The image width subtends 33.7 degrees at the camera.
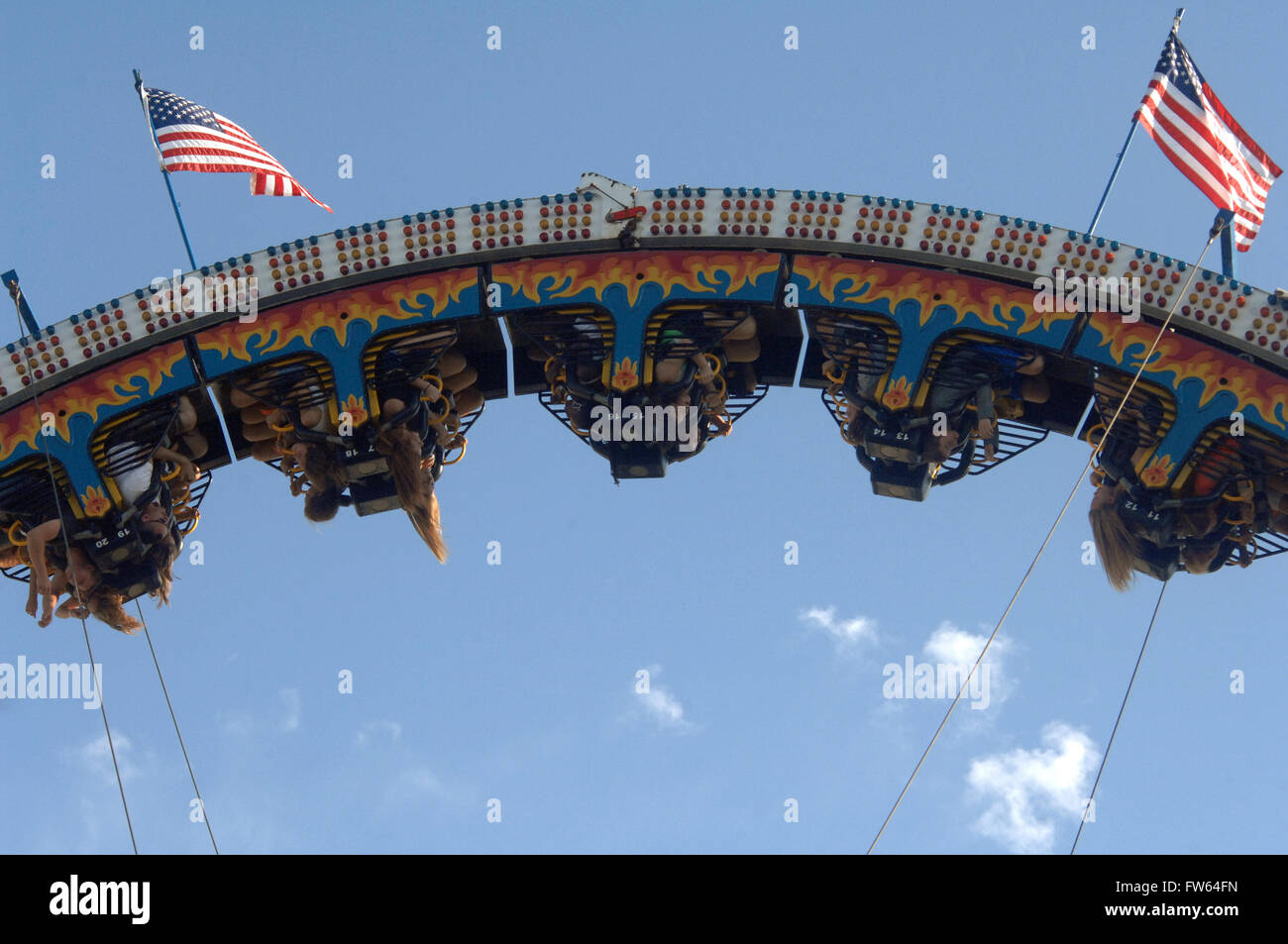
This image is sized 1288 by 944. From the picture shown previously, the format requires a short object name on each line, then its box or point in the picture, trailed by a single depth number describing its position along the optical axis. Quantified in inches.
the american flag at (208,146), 1230.9
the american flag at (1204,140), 1178.0
